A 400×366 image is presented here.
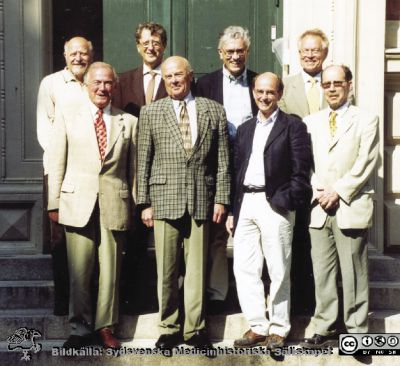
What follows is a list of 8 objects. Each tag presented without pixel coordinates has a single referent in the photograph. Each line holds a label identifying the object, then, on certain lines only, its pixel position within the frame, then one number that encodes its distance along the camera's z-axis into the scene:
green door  9.19
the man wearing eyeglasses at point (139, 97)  7.69
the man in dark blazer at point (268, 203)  7.28
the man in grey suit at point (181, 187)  7.29
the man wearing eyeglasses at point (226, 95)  7.60
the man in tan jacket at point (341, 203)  7.31
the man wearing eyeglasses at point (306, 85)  7.68
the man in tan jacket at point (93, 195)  7.29
